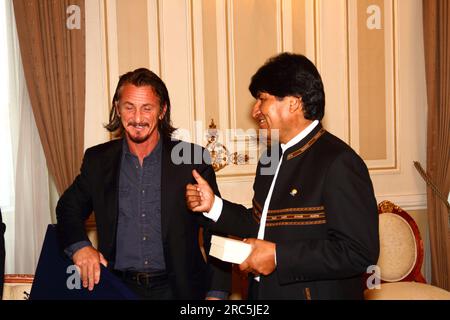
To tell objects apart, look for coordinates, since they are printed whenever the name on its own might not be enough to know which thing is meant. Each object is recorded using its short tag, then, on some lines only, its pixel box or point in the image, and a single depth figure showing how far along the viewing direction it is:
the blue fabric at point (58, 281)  2.14
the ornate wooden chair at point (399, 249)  4.47
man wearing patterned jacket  1.83
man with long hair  2.46
